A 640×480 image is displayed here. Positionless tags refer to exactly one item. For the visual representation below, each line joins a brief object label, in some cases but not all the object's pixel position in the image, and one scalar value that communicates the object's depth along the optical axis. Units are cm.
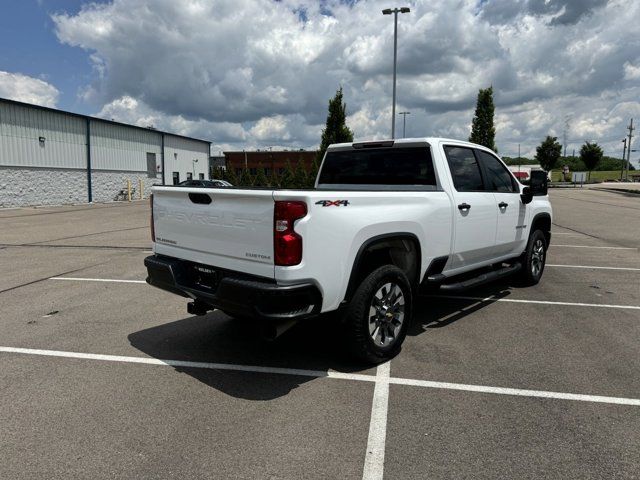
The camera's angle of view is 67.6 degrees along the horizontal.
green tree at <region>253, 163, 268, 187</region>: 5030
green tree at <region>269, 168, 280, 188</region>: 4721
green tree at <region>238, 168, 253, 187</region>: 5047
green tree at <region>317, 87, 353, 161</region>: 2820
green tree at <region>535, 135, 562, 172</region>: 7531
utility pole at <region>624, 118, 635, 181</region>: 8462
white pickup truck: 344
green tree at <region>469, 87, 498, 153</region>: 4209
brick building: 7806
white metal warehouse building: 2811
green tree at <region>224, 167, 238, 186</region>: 5542
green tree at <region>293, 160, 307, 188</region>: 4262
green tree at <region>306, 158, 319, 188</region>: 3439
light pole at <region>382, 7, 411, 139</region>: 2411
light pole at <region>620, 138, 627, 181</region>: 8525
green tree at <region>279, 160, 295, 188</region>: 4272
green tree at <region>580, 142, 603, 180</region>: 8025
